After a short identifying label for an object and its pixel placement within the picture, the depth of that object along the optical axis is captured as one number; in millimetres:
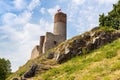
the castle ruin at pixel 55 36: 26683
